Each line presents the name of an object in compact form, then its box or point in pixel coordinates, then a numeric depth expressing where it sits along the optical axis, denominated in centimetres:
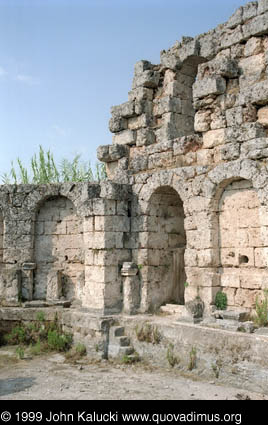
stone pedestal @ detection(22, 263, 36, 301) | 1073
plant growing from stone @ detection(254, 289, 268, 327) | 739
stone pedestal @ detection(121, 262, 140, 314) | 948
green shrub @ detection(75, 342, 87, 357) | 911
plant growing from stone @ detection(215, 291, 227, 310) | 829
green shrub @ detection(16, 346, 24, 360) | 907
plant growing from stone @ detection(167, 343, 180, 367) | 788
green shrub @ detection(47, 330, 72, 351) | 949
